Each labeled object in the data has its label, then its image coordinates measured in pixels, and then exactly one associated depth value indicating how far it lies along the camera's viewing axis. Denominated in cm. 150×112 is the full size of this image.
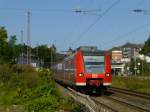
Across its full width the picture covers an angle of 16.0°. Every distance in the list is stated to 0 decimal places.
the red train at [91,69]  3397
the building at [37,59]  13331
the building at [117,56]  16615
